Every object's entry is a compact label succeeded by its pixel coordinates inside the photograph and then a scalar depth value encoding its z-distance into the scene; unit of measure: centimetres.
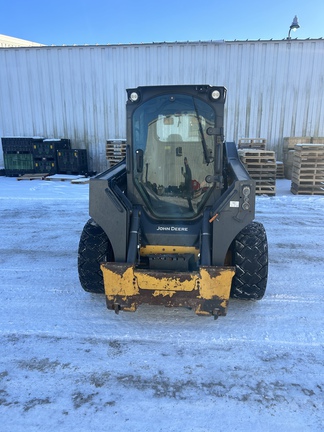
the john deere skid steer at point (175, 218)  311
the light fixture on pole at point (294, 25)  1377
